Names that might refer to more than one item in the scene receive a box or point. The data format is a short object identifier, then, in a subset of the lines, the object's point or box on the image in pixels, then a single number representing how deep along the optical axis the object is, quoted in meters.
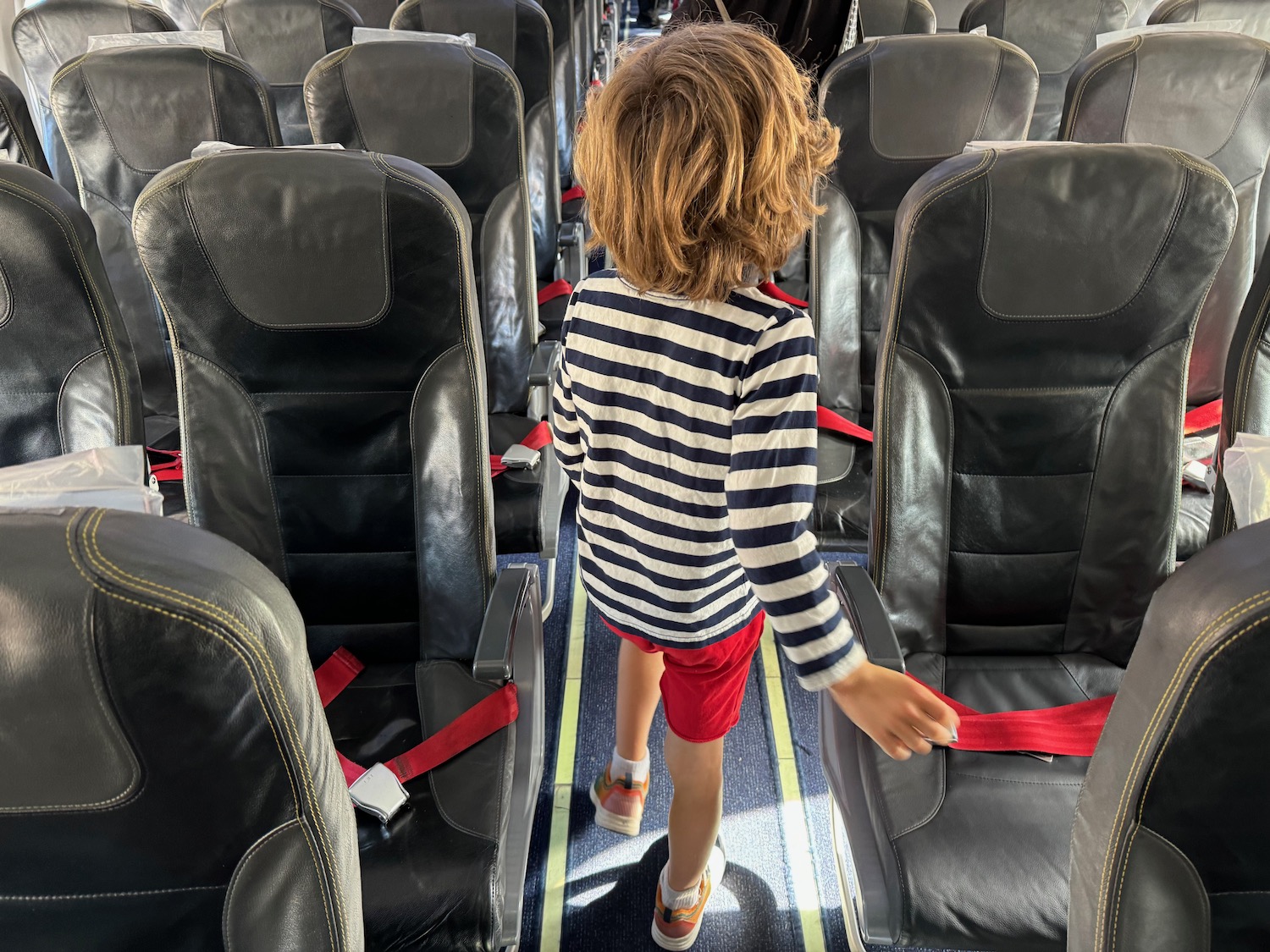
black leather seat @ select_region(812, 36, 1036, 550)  1.75
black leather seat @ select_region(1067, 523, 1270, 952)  0.55
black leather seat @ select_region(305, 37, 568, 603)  1.75
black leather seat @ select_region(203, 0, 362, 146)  2.44
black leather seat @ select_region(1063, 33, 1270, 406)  1.70
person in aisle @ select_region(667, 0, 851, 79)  2.59
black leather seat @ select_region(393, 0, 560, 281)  2.40
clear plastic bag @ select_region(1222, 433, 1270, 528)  0.93
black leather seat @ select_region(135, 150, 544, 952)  1.05
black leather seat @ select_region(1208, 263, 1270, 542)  1.19
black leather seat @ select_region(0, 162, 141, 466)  1.09
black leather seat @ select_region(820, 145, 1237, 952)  1.03
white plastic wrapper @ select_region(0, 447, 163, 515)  0.68
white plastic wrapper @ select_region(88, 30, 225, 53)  1.92
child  0.83
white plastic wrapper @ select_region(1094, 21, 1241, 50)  1.78
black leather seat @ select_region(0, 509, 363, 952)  0.51
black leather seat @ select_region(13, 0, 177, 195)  2.35
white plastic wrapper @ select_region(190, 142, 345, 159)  1.14
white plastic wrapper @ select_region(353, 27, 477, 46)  1.84
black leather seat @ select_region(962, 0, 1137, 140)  2.74
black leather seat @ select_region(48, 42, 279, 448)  1.77
